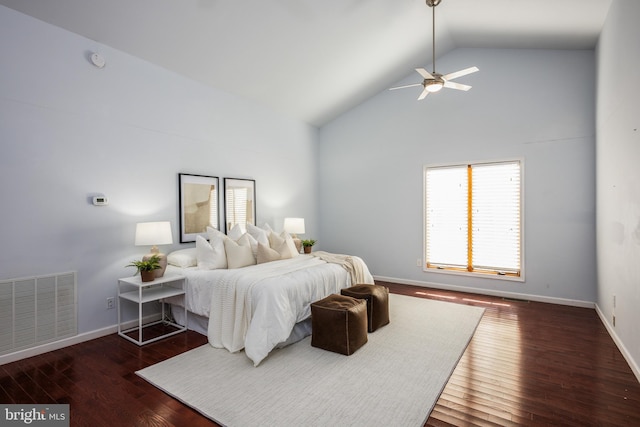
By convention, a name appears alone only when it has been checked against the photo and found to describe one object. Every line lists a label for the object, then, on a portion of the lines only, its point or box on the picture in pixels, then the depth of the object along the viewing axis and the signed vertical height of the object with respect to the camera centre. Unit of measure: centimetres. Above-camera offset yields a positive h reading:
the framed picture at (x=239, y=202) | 496 +15
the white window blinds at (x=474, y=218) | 500 -12
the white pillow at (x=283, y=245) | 443 -47
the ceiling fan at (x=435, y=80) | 352 +146
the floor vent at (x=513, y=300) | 477 -136
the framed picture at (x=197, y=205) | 438 +10
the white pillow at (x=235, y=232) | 452 -30
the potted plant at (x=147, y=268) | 340 -60
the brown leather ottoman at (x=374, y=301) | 356 -103
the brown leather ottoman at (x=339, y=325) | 302 -111
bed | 295 -91
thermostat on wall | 348 +12
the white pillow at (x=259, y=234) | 440 -32
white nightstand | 337 -91
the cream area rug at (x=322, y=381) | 215 -137
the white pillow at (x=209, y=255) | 383 -53
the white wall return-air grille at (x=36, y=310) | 292 -95
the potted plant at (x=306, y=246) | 553 -61
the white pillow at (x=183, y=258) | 398 -59
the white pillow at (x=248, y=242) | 414 -40
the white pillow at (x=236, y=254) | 387 -53
